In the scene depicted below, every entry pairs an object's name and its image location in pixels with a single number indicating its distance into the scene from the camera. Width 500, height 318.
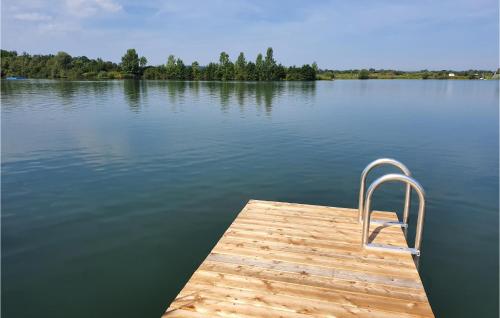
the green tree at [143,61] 134.38
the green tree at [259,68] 125.19
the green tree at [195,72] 126.69
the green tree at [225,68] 122.34
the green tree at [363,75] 153.00
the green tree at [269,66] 125.75
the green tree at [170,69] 130.25
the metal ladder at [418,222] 5.34
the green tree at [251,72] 123.75
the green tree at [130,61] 130.75
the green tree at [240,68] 123.50
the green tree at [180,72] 129.75
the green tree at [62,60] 129.38
